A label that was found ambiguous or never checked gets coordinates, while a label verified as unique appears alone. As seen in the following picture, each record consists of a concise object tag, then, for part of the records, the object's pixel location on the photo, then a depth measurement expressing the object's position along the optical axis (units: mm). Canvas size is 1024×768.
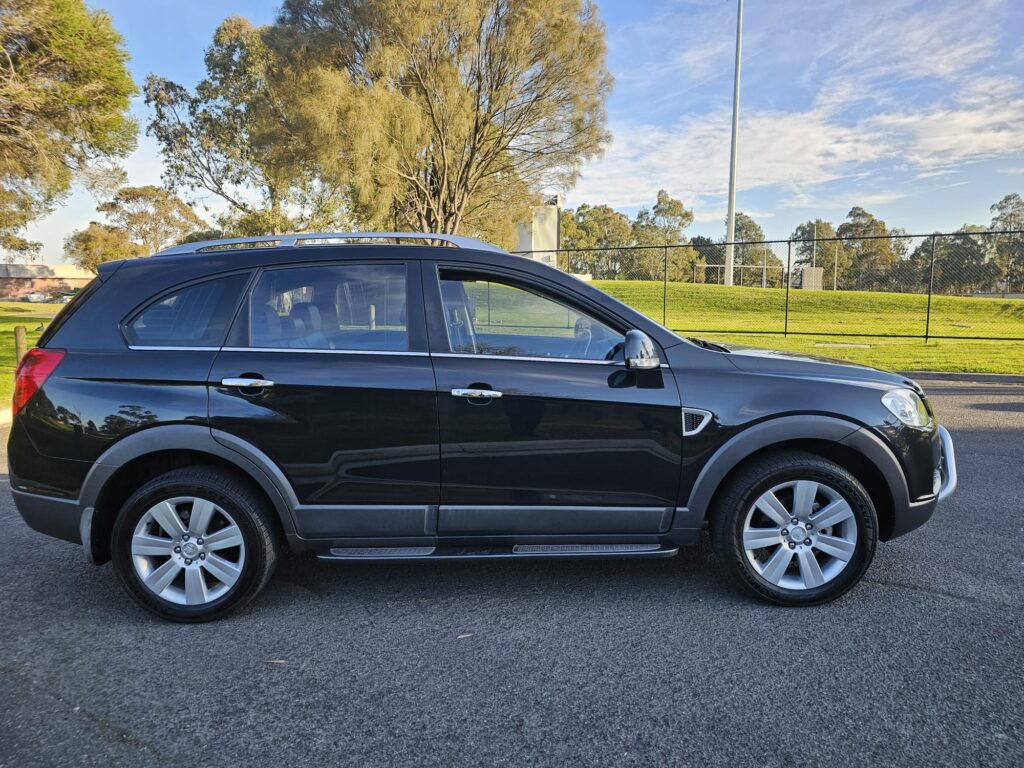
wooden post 10185
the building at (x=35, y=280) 73188
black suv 3227
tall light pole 41362
